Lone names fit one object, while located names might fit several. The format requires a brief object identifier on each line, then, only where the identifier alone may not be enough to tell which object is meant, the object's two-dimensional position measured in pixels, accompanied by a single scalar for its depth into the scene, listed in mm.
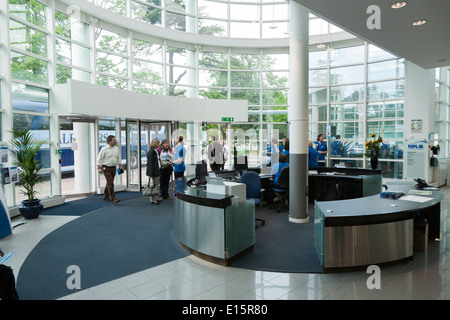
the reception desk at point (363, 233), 3539
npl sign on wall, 9598
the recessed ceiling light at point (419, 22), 4929
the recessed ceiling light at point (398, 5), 4232
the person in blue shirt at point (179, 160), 7836
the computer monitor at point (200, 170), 6245
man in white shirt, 7922
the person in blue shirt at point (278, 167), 6898
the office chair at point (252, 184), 5863
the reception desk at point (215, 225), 3842
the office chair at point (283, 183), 6613
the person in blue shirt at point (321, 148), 10279
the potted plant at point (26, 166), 6305
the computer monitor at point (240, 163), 8547
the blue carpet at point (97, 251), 3453
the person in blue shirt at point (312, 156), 8000
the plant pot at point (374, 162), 8586
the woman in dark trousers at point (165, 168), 7930
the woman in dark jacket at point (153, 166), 7629
